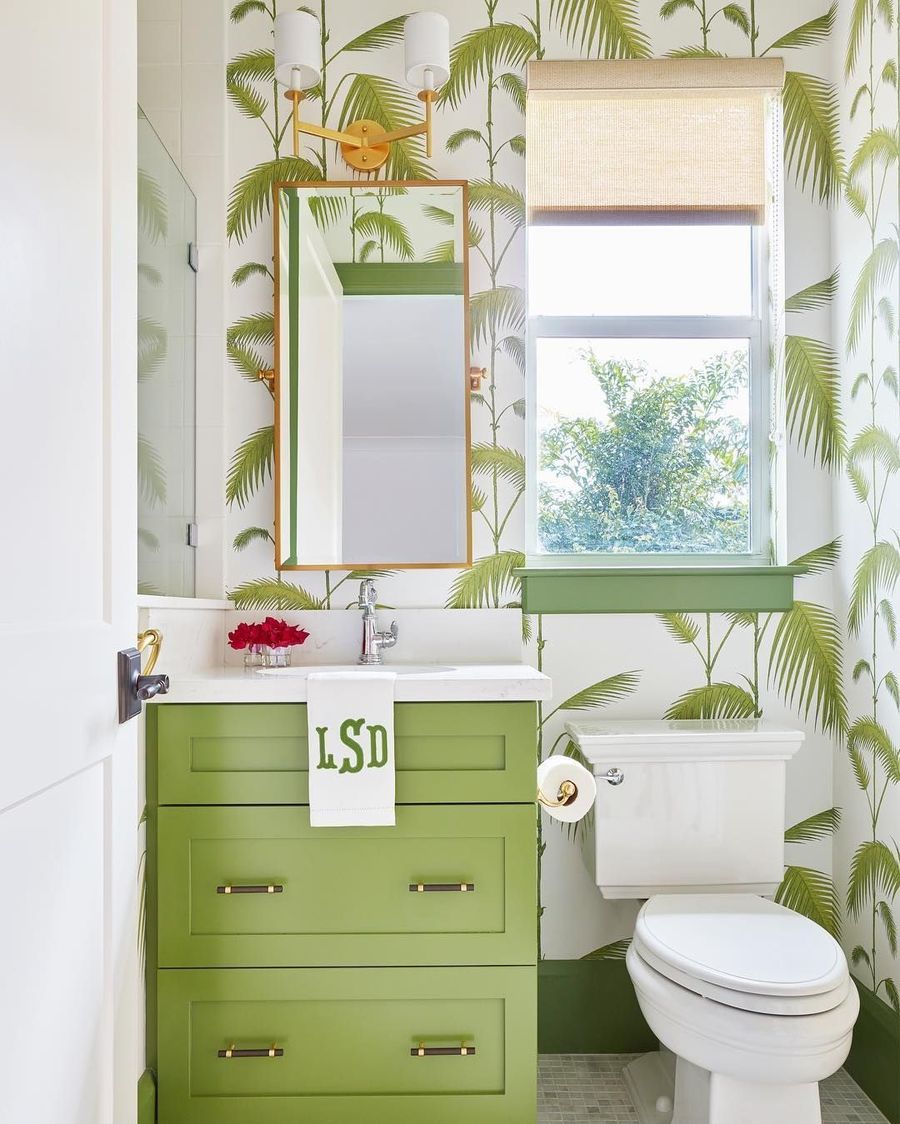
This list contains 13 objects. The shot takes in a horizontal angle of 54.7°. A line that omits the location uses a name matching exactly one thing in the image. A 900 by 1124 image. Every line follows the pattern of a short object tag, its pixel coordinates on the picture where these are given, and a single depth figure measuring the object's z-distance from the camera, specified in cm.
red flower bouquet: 200
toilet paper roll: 183
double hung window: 227
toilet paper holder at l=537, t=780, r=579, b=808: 183
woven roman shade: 216
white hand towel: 162
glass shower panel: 173
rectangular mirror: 216
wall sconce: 200
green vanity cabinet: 164
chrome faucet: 209
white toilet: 142
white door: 80
